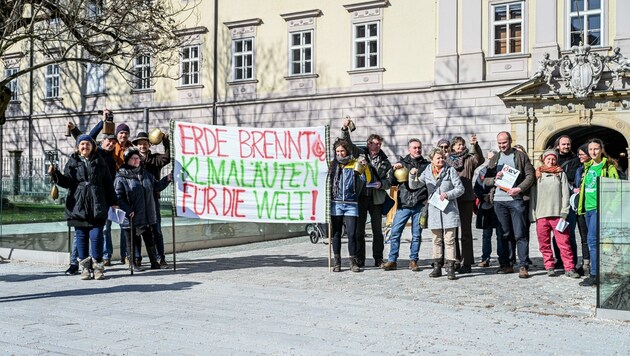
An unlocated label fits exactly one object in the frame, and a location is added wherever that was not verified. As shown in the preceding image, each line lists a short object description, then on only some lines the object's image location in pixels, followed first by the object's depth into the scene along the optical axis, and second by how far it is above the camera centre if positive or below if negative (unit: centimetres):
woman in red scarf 1038 -65
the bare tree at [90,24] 2025 +377
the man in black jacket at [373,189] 1138 -38
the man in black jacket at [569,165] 1093 -6
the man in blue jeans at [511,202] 1060 -54
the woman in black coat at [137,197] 1127 -47
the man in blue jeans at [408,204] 1117 -59
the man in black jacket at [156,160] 1175 +5
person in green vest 989 -20
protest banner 1171 -12
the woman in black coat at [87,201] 1029 -48
